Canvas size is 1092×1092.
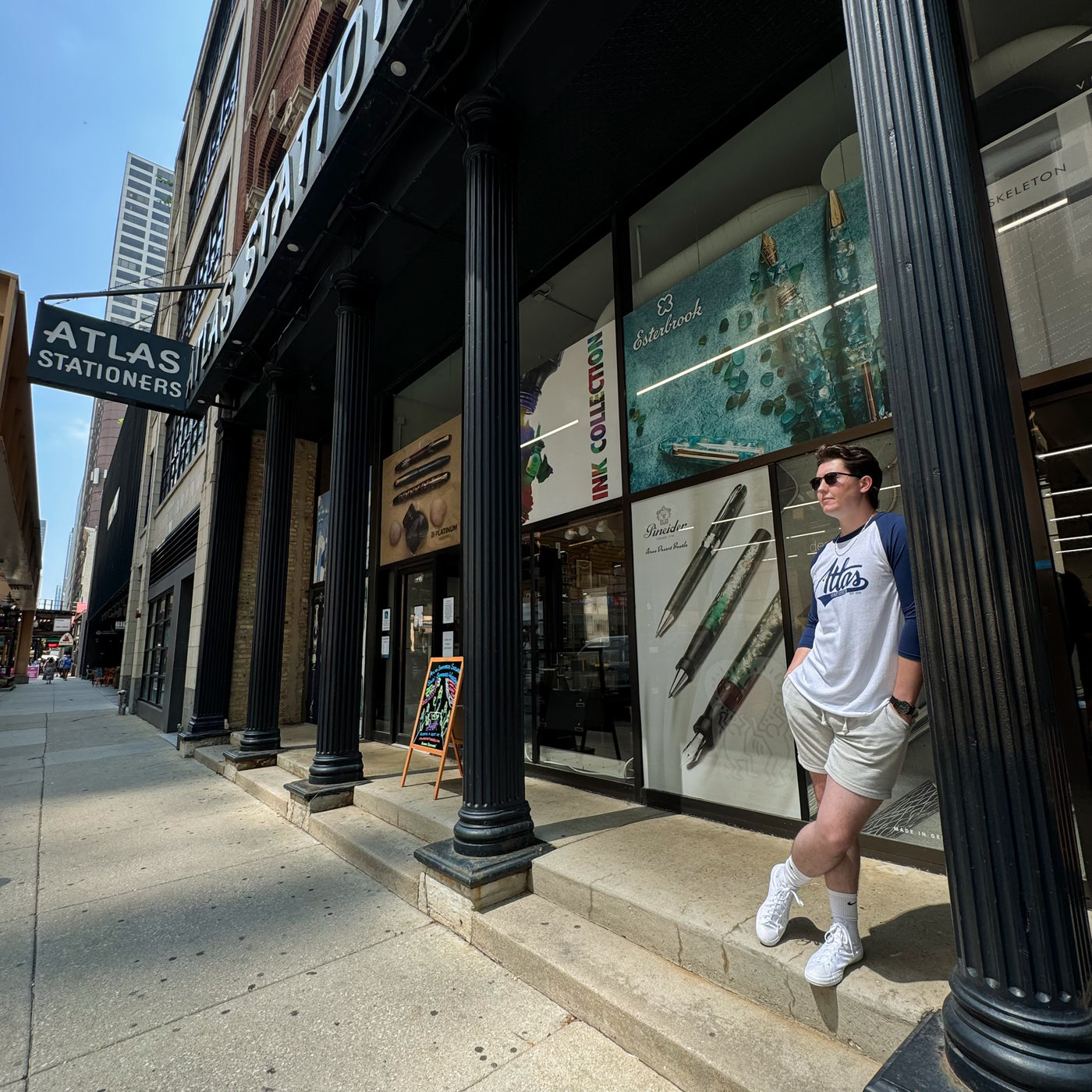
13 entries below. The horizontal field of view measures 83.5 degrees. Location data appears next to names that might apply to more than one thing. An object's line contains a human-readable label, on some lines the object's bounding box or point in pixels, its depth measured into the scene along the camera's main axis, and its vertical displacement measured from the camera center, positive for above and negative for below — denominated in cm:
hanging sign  764 +391
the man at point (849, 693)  202 -18
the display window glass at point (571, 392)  554 +244
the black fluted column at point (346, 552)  567 +94
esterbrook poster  391 +209
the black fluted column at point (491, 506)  366 +89
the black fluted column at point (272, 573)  747 +98
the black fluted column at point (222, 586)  915 +102
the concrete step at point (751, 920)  204 -117
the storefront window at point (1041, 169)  302 +241
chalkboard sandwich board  531 -59
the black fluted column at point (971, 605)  158 +9
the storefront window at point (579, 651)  526 -4
